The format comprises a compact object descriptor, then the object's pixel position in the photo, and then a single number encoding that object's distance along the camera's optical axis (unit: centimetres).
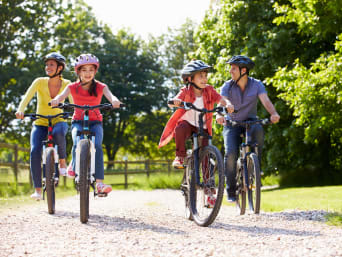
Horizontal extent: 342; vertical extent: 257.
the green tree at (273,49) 1545
